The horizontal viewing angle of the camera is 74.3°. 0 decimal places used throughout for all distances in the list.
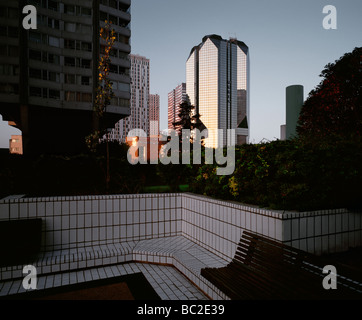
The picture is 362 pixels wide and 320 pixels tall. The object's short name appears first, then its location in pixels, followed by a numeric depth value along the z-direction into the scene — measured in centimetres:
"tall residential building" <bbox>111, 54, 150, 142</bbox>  15674
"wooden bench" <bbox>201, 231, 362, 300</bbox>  196
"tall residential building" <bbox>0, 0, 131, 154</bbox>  3150
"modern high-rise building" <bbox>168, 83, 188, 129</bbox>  13512
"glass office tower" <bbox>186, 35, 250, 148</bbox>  10800
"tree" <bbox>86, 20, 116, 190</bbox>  592
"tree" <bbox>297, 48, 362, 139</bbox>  1434
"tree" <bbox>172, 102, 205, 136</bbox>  3044
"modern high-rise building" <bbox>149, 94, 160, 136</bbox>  17475
